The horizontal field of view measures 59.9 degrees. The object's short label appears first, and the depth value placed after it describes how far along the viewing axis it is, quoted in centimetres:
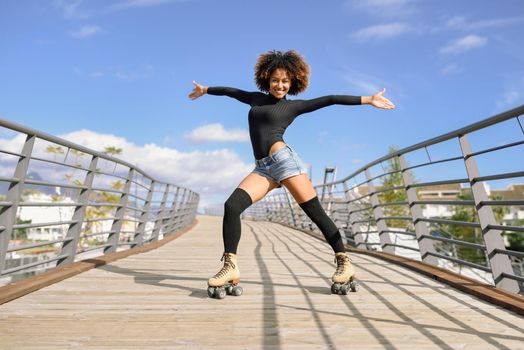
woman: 318
